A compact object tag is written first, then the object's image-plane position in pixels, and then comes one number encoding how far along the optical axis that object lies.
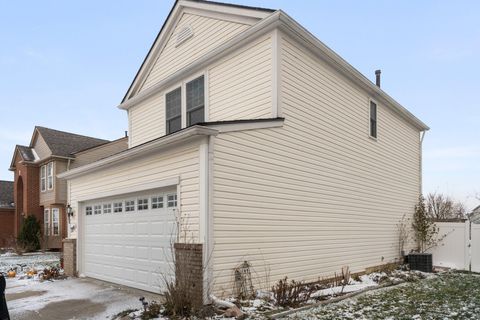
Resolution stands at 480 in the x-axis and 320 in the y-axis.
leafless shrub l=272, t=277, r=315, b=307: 8.30
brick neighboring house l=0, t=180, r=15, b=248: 30.97
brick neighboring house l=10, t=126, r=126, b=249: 25.69
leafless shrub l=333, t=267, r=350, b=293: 11.27
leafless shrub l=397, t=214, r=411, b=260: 16.08
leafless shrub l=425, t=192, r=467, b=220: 38.96
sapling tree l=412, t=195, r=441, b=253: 16.77
